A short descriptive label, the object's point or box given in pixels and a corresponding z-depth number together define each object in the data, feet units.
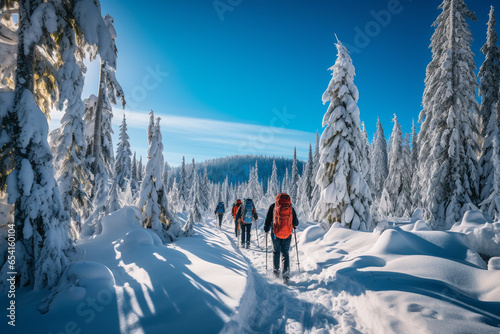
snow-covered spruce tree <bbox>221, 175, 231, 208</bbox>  269.11
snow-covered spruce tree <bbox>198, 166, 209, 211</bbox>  160.48
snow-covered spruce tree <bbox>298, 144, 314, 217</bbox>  117.70
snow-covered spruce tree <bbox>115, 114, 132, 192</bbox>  86.60
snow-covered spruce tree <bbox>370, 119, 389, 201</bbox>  124.57
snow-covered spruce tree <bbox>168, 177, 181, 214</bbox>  143.54
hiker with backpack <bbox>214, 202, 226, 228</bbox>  61.64
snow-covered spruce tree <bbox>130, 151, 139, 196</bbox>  87.20
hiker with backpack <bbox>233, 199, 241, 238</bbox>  41.84
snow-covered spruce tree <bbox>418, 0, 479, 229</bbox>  35.65
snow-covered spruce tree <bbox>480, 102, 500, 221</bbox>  32.71
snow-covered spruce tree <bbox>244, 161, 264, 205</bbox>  175.85
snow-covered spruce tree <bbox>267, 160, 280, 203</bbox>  204.70
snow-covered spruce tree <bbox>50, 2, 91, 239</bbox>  28.31
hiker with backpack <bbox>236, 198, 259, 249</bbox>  33.76
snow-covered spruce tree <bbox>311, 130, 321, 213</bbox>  89.45
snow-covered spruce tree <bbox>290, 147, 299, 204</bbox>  172.14
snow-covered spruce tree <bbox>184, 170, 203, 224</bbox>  91.82
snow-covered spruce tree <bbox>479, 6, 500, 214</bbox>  36.19
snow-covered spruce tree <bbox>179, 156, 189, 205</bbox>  164.66
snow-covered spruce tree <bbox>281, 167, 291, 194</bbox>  245.84
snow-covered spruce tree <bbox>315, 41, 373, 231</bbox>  35.86
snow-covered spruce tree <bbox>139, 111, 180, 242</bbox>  37.09
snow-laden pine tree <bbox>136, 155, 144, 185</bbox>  220.19
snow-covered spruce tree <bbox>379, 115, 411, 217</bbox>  90.02
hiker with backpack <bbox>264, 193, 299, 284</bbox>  19.86
